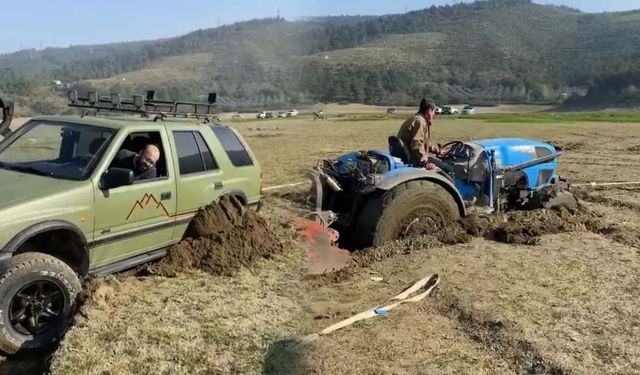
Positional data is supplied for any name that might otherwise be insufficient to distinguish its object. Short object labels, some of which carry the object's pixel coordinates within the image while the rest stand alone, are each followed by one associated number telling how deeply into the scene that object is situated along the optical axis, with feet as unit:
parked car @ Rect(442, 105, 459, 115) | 237.45
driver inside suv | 20.12
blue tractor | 26.16
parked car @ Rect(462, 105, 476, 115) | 247.21
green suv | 16.19
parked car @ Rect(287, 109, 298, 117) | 241.12
